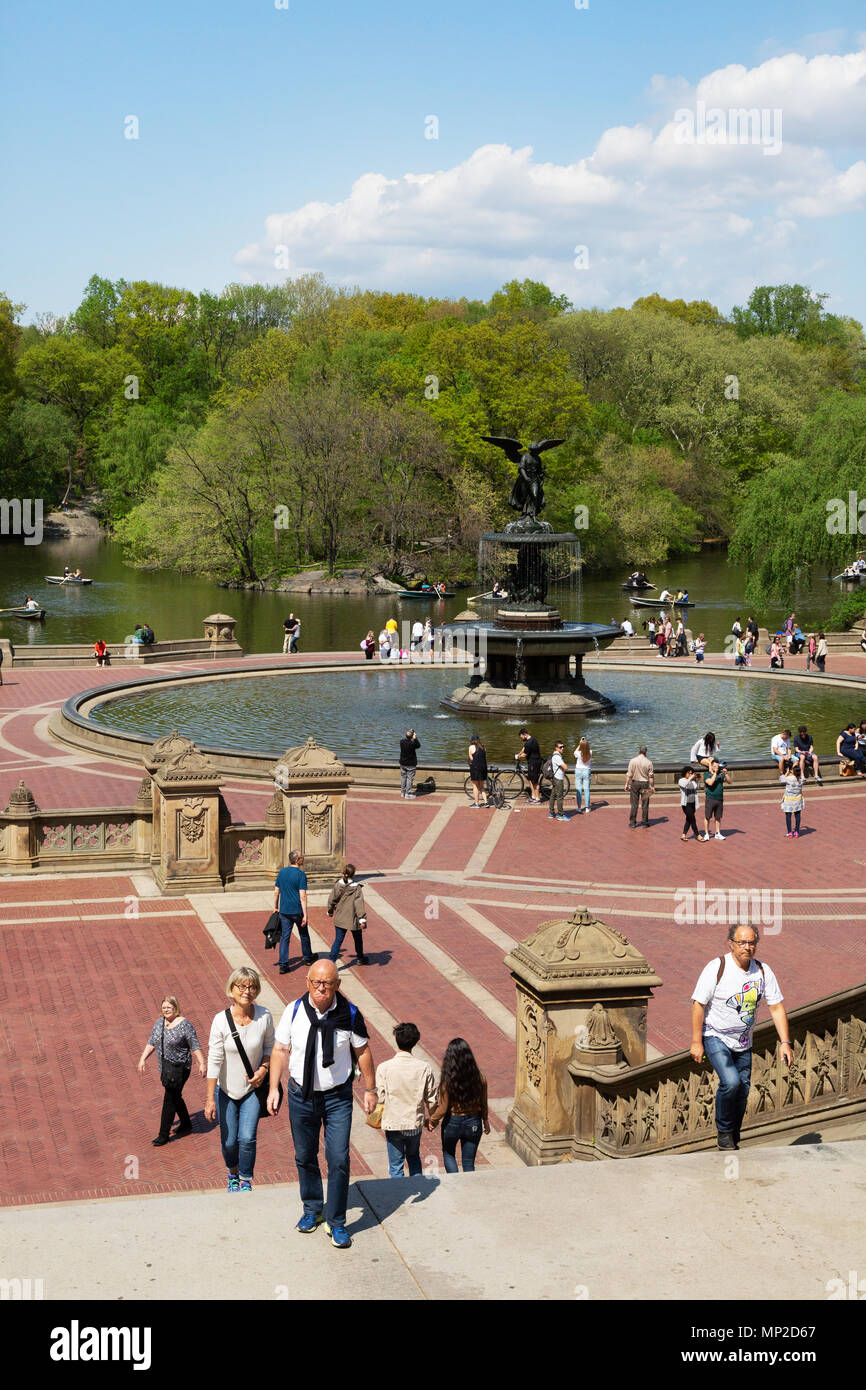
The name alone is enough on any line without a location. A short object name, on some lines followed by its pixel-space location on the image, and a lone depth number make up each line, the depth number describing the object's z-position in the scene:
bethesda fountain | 33.62
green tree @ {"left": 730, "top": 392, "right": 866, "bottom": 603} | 53.44
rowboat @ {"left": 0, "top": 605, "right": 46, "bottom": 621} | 62.88
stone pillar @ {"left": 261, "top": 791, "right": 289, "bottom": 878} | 18.66
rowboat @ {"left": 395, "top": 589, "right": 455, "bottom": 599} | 78.50
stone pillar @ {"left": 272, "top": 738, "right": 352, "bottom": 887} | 18.28
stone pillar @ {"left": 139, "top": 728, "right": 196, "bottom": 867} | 18.98
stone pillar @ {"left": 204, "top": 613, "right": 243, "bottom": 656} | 47.38
